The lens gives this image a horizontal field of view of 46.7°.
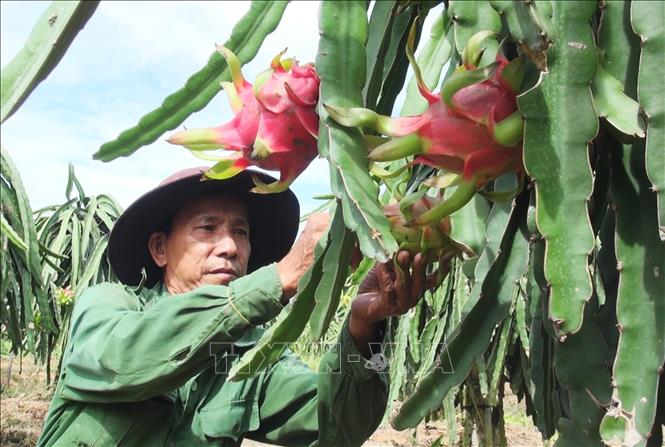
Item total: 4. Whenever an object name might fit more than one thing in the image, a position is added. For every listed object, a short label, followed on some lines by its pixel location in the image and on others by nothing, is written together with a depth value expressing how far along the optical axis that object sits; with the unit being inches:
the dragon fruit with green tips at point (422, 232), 30.2
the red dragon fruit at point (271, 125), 30.1
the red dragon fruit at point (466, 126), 25.5
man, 50.6
